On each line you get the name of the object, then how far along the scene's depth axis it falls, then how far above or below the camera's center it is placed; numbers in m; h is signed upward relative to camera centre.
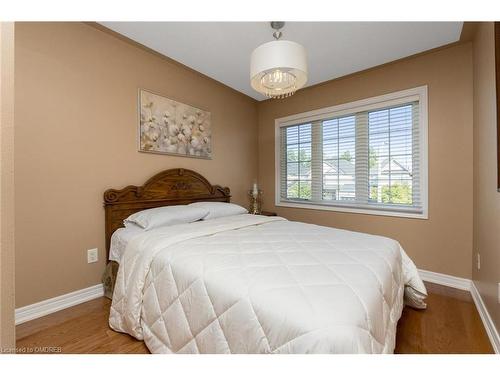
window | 2.54 +0.41
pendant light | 1.45 +0.79
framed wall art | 2.36 +0.67
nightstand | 3.42 -0.37
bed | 0.82 -0.44
